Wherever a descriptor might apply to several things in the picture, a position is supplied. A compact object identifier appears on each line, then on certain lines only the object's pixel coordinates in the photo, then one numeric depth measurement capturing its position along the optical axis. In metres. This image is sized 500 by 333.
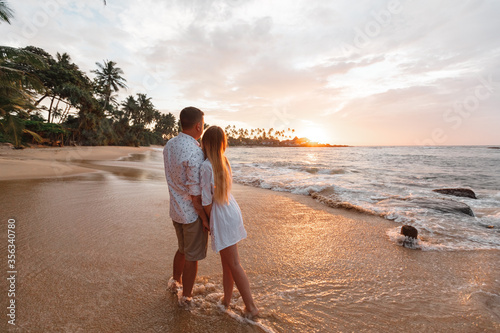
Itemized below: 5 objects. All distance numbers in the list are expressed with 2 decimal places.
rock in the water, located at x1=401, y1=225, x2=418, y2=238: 4.00
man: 2.07
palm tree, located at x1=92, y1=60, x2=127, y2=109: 46.81
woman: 2.07
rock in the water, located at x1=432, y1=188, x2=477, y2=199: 9.19
